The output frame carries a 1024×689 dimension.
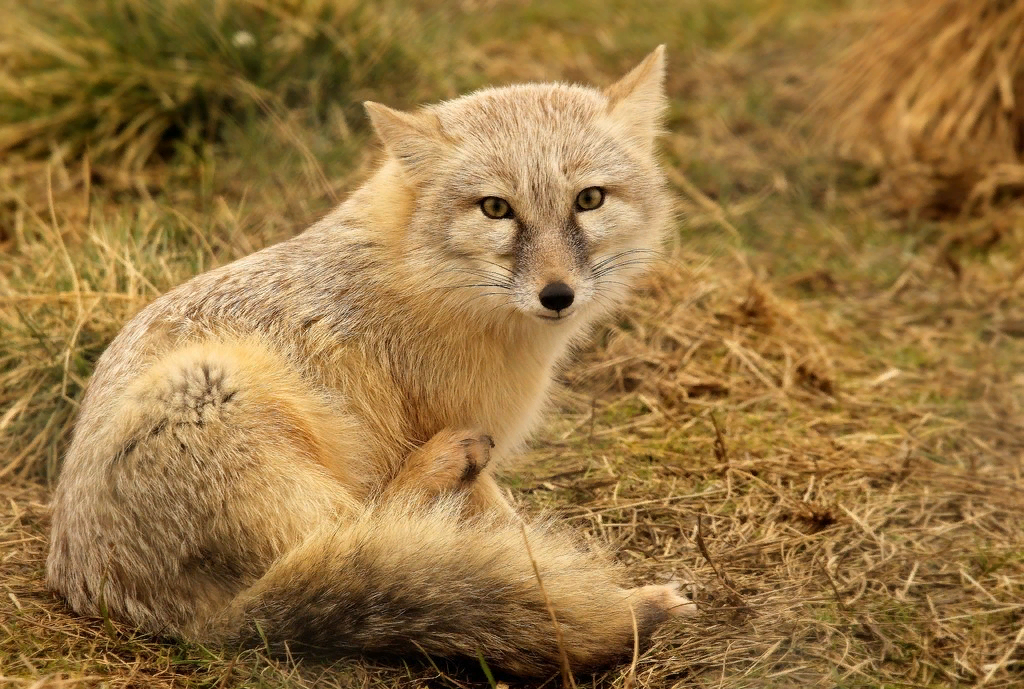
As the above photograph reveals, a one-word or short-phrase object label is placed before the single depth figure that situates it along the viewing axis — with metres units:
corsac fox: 6.50
